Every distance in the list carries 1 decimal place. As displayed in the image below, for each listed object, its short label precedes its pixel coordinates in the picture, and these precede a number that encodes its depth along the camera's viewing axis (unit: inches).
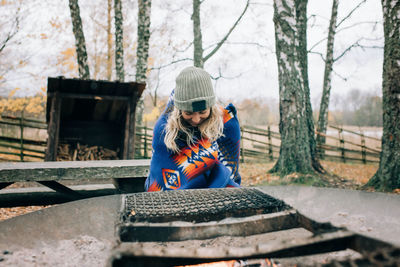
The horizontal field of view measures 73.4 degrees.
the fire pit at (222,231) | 32.1
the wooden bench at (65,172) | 95.5
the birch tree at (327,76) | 447.9
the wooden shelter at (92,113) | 198.7
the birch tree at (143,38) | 305.1
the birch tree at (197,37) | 376.8
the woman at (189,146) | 85.8
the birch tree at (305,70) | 218.9
